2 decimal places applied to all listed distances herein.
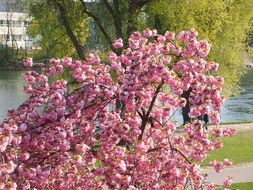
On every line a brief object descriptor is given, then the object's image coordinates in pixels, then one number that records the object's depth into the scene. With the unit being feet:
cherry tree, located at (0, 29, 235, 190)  22.38
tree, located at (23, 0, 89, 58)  80.33
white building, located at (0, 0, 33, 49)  387.10
